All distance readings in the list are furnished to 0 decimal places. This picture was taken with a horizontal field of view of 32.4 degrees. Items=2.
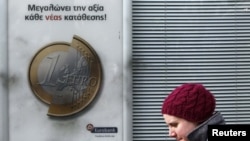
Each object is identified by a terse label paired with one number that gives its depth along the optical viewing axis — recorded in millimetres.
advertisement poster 3613
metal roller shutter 3705
